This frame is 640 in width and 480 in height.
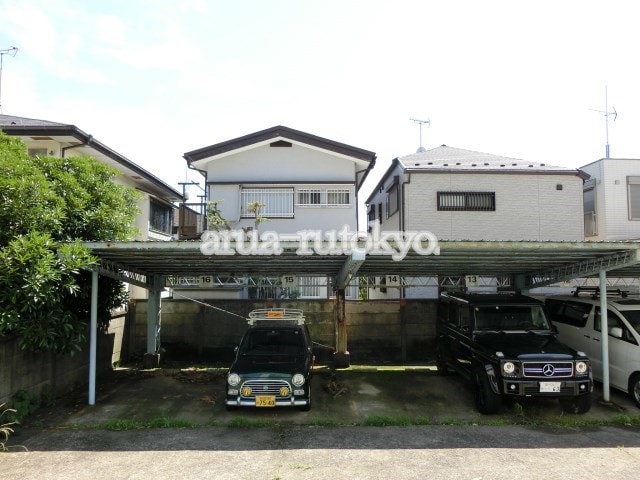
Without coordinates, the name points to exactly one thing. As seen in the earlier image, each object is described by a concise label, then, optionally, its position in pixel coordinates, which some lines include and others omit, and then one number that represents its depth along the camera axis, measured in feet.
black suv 22.52
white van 26.11
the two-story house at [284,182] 44.78
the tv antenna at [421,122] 66.69
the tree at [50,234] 20.59
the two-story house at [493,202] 44.93
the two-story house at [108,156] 37.11
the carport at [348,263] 23.75
